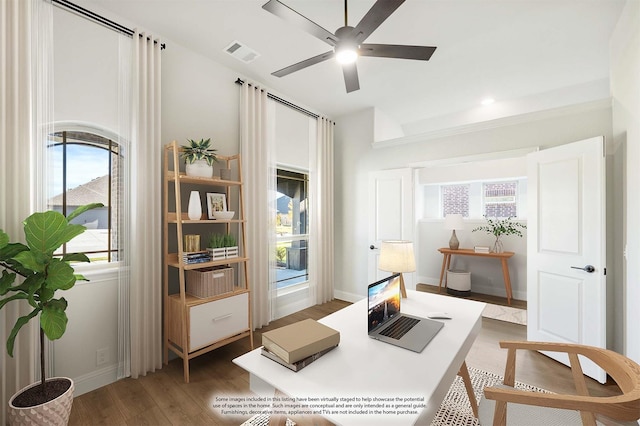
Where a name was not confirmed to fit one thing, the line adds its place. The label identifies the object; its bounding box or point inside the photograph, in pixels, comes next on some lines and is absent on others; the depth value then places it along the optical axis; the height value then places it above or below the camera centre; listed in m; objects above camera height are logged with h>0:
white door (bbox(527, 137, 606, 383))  2.23 -0.31
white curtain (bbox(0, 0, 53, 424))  1.63 +0.47
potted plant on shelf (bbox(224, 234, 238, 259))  2.57 -0.32
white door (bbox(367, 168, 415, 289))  3.83 +0.02
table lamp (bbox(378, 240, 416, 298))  1.84 -0.31
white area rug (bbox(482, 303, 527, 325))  3.48 -1.36
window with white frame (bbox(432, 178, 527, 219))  4.73 +0.23
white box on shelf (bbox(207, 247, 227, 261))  2.45 -0.37
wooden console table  4.16 -0.75
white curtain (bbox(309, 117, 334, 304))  4.02 -0.07
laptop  1.30 -0.60
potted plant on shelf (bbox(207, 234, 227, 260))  2.46 -0.32
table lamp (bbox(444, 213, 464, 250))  4.68 -0.22
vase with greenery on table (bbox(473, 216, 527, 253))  4.50 -0.30
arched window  2.01 +0.21
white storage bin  4.49 -1.16
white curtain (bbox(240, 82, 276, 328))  3.03 +0.22
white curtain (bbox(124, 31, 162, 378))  2.19 -0.02
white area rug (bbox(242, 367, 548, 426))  1.73 -1.31
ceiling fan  1.50 +1.05
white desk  0.93 -0.61
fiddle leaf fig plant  1.43 -0.31
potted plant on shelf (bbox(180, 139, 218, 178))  2.40 +0.47
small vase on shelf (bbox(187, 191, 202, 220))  2.39 +0.04
